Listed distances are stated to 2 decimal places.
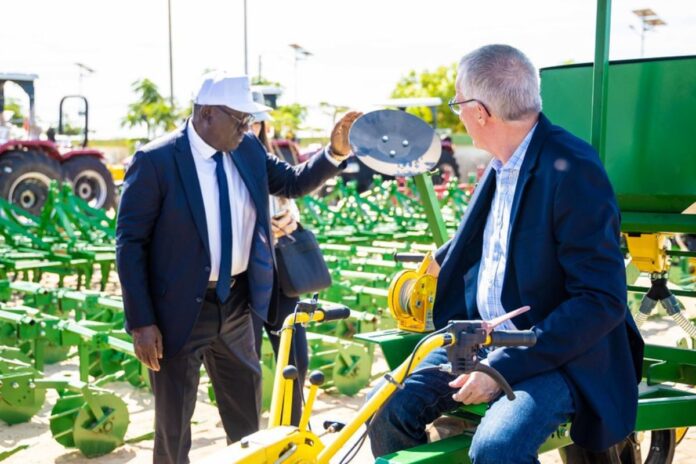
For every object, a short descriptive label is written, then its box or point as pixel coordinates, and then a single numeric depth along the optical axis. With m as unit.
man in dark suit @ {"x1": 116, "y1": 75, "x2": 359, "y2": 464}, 3.23
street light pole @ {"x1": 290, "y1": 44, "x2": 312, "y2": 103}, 35.94
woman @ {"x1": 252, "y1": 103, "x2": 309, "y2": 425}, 3.96
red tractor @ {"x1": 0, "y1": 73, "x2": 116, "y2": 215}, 12.93
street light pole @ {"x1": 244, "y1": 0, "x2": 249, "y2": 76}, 27.66
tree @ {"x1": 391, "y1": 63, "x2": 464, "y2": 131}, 44.34
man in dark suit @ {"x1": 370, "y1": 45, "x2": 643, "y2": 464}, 2.40
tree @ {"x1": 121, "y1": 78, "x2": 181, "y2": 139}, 34.94
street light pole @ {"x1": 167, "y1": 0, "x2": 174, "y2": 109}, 27.09
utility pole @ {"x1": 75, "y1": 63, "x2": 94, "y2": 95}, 27.26
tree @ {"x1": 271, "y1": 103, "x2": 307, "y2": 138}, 32.88
